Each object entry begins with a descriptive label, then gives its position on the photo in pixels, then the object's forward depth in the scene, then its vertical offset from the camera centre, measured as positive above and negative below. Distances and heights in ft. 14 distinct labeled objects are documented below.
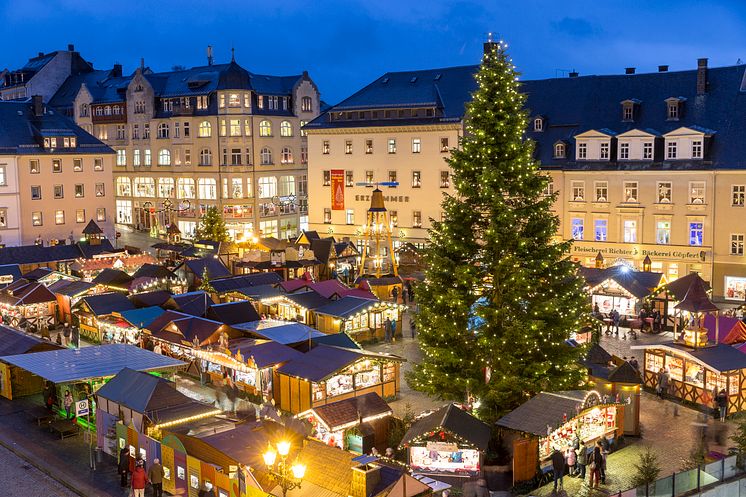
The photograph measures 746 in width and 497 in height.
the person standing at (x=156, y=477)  70.69 -23.81
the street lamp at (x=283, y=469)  56.14 -18.83
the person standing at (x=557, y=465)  71.77 -23.68
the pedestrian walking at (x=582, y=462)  75.41 -24.67
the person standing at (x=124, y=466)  73.51 -23.78
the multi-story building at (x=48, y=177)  216.54 +3.68
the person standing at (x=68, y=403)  90.07 -22.33
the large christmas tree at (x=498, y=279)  80.69 -9.16
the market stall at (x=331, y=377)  91.71 -20.97
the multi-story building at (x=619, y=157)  163.02 +5.37
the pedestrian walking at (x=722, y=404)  90.53 -23.71
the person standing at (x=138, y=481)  68.39 -23.33
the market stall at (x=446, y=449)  73.15 -22.66
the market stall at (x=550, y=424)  74.02 -21.46
